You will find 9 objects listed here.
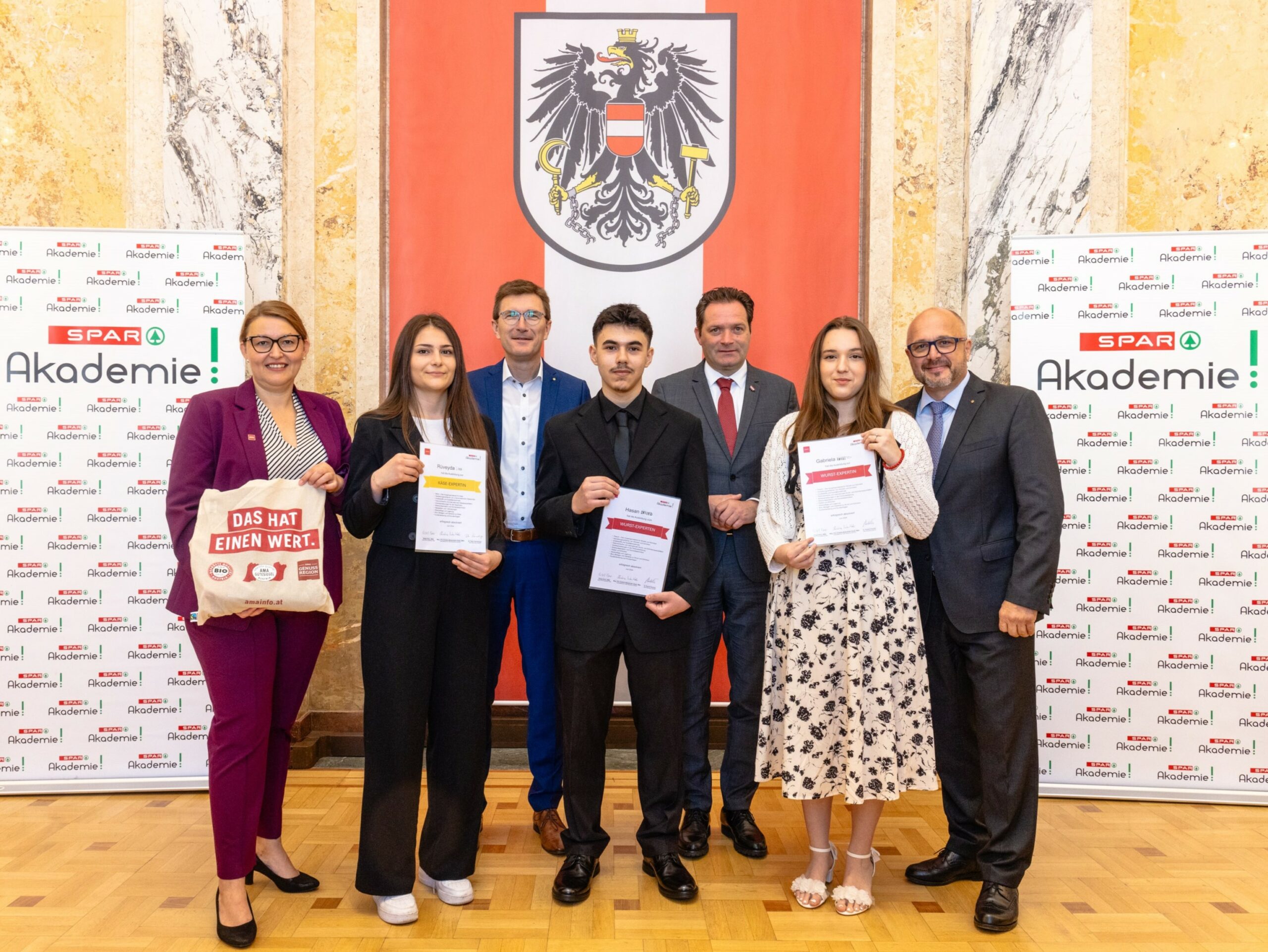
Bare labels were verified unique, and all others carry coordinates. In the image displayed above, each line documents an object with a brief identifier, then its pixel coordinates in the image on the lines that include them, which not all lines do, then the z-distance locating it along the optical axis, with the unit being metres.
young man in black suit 2.81
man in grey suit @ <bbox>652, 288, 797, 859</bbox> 3.27
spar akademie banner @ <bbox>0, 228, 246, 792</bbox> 3.82
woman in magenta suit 2.58
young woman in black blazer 2.67
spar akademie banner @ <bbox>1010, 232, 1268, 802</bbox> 3.89
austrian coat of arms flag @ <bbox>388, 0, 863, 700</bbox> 4.48
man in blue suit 3.34
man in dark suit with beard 2.76
